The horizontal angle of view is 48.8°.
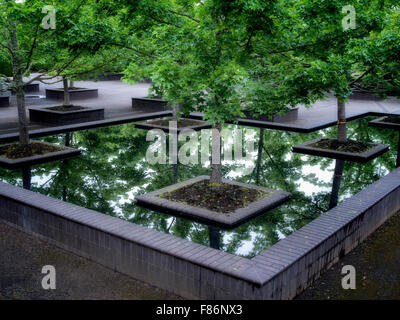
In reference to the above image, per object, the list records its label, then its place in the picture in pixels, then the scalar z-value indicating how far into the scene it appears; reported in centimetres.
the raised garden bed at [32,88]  3381
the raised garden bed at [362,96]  3087
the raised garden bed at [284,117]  1996
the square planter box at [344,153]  1347
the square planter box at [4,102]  2445
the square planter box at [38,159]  1227
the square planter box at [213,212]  836
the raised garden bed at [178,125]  1822
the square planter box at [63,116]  1883
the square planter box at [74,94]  2934
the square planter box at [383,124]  1939
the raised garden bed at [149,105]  2409
